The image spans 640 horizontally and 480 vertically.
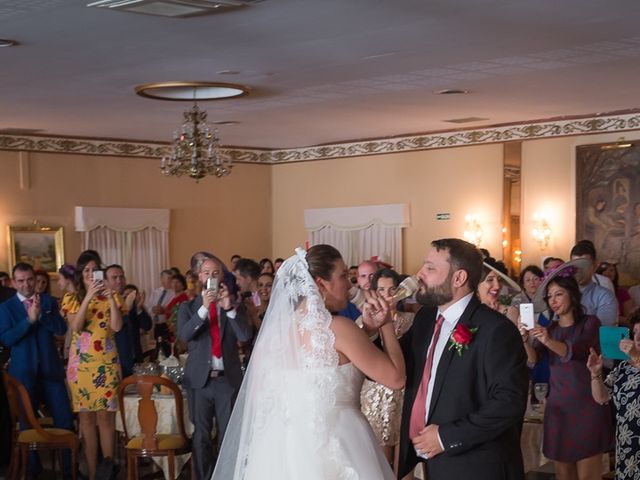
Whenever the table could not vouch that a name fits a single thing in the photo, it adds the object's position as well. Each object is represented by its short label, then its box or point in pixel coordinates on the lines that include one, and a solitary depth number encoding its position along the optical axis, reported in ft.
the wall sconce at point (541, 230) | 41.55
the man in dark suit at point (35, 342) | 23.20
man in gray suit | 20.57
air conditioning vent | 19.81
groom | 11.75
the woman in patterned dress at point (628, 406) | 16.10
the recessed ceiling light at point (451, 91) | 32.50
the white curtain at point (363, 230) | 47.55
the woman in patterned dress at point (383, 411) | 18.52
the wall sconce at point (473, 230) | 44.14
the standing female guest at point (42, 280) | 30.30
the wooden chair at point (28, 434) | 21.62
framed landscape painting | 44.65
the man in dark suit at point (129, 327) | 26.12
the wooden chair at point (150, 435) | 20.39
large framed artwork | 38.88
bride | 13.02
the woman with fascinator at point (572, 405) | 17.84
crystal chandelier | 34.73
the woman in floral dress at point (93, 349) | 22.89
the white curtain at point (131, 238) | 46.85
